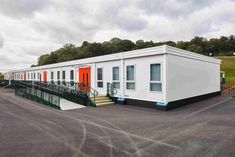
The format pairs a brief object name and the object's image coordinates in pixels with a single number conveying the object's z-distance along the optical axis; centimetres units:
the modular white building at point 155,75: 938
